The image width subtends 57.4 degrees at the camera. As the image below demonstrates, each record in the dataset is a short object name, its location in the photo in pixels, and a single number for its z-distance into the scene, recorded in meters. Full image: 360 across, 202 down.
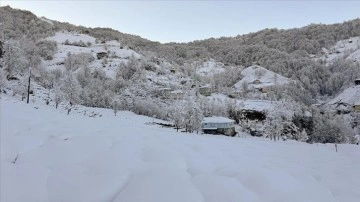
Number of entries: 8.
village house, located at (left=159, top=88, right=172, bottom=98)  122.18
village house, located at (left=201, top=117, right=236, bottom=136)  79.50
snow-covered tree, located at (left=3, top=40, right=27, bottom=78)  67.84
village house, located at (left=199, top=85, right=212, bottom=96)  138.12
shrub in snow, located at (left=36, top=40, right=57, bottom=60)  148.38
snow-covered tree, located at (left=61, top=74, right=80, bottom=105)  66.44
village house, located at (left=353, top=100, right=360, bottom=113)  115.00
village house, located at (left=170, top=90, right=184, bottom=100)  119.78
